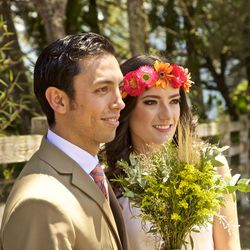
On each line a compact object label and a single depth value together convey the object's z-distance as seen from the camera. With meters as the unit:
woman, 3.07
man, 1.93
